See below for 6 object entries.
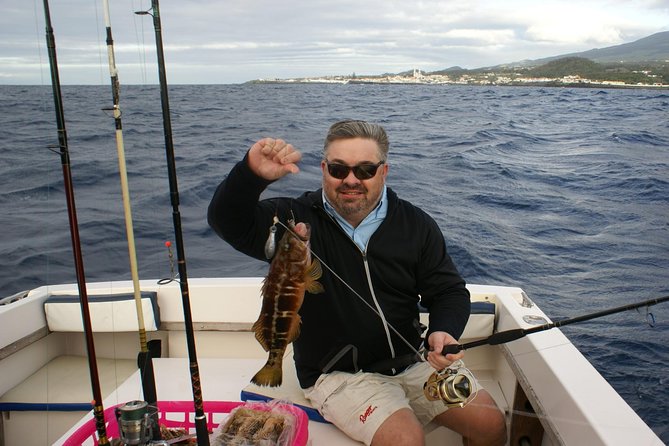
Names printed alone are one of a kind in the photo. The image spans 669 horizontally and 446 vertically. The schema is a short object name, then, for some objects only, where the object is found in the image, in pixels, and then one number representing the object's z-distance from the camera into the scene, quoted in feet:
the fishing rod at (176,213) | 7.24
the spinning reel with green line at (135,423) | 7.08
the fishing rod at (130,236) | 7.70
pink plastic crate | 8.39
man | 8.83
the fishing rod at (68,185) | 7.50
